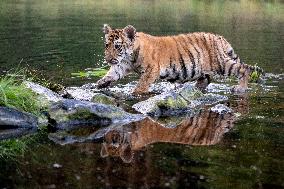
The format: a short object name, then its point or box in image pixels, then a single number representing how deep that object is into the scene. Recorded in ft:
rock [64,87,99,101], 45.71
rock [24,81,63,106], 39.27
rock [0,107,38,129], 35.81
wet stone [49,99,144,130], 37.60
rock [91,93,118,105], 42.86
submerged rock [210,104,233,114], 43.52
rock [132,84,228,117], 42.39
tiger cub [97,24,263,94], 46.83
